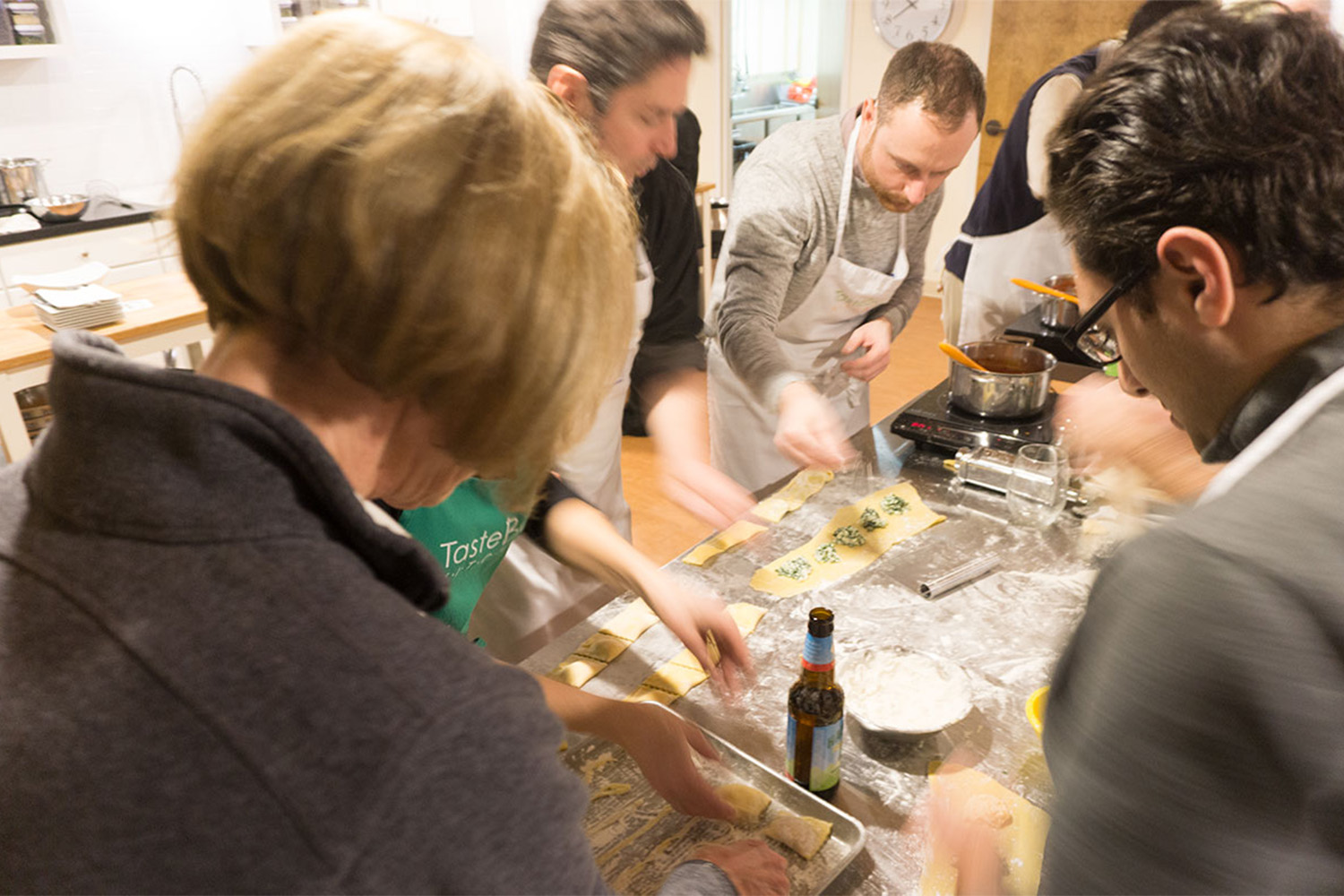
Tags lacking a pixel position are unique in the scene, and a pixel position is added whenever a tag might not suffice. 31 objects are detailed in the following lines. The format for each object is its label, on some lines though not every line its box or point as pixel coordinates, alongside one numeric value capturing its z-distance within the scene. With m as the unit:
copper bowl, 4.01
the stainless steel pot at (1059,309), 2.50
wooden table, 2.77
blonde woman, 0.47
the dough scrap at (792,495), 1.83
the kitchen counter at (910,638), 1.13
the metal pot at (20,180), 4.06
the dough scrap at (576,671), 1.33
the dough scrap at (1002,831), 0.98
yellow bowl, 1.20
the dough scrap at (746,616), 1.44
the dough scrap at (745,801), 1.08
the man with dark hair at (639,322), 1.45
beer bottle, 1.09
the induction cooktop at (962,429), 1.98
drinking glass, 1.75
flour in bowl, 1.19
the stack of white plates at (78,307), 2.94
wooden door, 5.16
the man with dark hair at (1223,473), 0.57
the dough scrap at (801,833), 1.03
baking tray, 1.01
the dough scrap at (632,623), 1.43
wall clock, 5.69
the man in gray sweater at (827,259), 2.03
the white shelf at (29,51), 3.92
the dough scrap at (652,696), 1.29
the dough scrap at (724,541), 1.66
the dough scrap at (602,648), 1.38
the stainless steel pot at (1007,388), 2.01
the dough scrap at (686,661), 1.36
